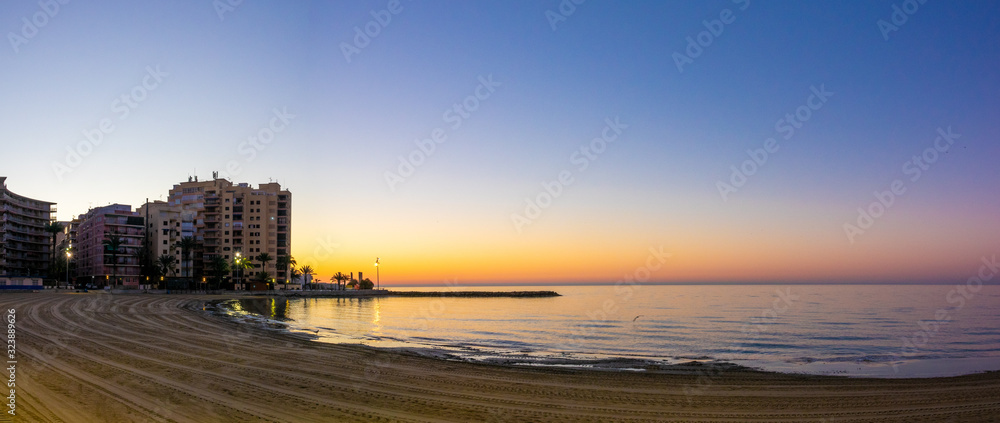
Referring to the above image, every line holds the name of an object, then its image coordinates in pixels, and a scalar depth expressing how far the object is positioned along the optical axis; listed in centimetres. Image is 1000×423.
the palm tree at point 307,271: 18300
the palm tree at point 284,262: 15775
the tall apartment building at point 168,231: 15388
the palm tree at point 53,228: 15100
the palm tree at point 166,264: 13625
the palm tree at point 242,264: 14825
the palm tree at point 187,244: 13400
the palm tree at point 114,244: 12436
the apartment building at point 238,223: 16000
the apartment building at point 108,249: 14375
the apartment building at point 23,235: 14250
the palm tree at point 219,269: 14338
